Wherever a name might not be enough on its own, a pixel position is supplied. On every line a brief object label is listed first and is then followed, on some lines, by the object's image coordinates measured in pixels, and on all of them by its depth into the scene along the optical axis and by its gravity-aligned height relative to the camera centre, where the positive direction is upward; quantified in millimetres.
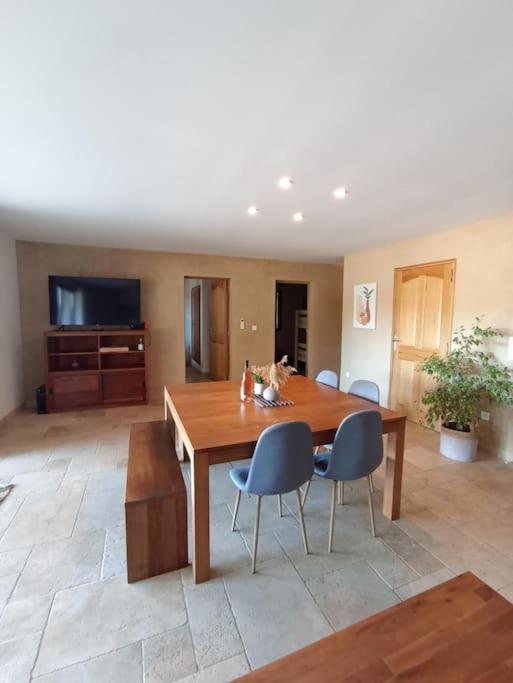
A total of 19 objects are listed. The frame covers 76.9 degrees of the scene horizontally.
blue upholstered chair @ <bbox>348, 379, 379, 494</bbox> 2616 -658
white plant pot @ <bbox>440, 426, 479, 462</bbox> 3176 -1282
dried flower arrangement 2525 -480
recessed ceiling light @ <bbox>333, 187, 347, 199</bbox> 2580 +999
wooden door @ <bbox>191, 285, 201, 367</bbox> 7896 -257
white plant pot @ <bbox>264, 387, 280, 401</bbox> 2545 -629
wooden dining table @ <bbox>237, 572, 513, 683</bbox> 994 -1108
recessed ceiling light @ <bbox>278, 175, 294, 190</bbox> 2373 +997
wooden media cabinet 4535 -844
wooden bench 1729 -1143
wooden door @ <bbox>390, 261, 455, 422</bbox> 3830 -125
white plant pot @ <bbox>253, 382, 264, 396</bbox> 2678 -621
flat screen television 4574 +175
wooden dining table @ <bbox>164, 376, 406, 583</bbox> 1727 -689
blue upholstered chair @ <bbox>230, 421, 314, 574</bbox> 1726 -809
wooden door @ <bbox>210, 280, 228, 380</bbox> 5887 -302
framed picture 4922 +139
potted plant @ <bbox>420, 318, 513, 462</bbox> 3119 -716
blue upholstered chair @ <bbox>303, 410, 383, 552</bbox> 1913 -811
